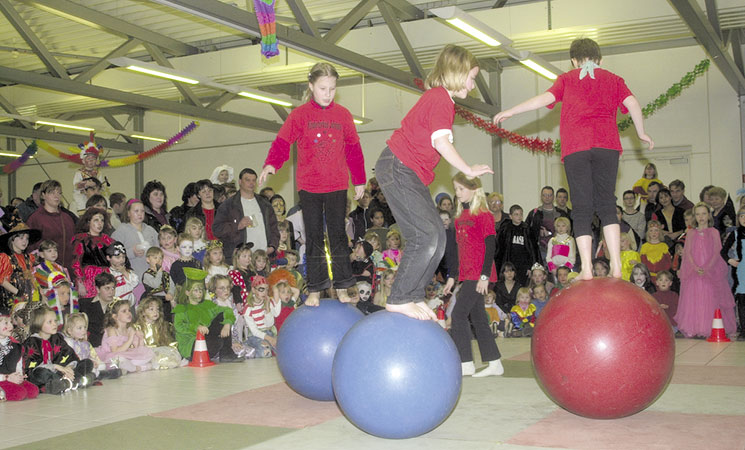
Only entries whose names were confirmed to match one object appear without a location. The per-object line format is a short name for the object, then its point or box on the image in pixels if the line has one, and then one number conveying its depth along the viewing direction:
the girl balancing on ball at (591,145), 5.45
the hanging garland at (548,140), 14.29
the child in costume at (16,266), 7.47
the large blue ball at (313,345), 5.41
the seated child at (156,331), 8.36
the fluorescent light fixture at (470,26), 10.23
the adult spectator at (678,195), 12.22
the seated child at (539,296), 11.37
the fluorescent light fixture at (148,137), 19.81
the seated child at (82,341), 7.36
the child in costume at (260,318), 9.36
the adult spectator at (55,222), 8.96
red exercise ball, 4.57
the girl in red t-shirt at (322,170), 5.87
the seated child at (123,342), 7.97
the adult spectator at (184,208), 10.65
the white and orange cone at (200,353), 8.53
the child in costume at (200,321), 8.72
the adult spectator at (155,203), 10.26
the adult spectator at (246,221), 9.83
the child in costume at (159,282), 8.92
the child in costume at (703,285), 10.09
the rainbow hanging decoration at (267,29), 10.21
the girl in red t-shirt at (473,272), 6.93
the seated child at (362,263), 11.34
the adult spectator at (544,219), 12.59
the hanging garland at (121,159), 18.97
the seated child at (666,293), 10.53
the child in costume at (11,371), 6.42
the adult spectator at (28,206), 12.00
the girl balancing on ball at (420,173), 4.70
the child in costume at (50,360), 6.74
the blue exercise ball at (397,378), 4.26
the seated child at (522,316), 11.14
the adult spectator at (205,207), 10.47
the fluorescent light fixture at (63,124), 17.17
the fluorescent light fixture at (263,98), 15.29
